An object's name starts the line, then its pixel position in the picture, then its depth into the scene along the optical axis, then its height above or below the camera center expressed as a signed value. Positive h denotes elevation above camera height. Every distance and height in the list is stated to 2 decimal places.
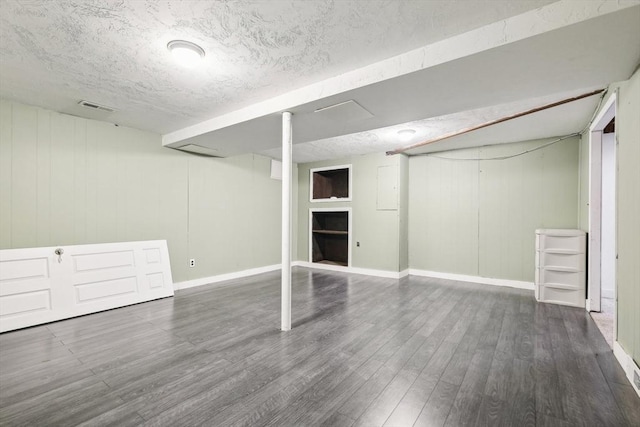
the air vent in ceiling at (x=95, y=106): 3.17 +1.18
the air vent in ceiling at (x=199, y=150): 4.50 +1.00
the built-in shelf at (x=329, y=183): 6.69 +0.68
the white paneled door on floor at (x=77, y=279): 3.05 -0.85
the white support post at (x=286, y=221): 2.98 -0.11
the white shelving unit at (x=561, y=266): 3.66 -0.70
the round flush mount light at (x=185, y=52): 2.08 +1.20
